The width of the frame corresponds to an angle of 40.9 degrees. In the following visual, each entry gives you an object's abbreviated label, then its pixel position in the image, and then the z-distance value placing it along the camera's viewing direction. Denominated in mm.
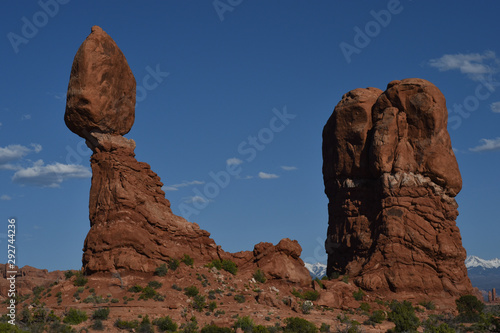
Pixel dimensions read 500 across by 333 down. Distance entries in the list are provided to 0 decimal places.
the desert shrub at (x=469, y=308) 49938
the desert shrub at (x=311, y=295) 50219
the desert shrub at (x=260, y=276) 50219
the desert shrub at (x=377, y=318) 47906
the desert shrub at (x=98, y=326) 40812
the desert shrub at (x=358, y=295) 51781
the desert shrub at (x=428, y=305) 51781
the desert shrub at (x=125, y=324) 41375
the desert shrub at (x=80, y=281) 45906
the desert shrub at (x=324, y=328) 44188
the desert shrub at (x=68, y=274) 48906
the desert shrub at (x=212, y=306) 45172
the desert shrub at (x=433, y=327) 41456
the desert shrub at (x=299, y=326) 42219
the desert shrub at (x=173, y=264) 47834
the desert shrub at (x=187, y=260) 48875
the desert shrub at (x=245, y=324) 42312
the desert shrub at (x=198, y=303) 45000
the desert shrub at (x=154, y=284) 45719
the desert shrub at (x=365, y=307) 50216
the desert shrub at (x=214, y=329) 41344
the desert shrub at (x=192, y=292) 46031
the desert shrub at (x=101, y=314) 41781
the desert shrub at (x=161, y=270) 46938
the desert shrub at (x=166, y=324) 41656
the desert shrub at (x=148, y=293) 44500
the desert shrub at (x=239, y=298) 46562
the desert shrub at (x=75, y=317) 41375
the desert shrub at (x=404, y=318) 45375
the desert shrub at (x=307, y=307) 47247
